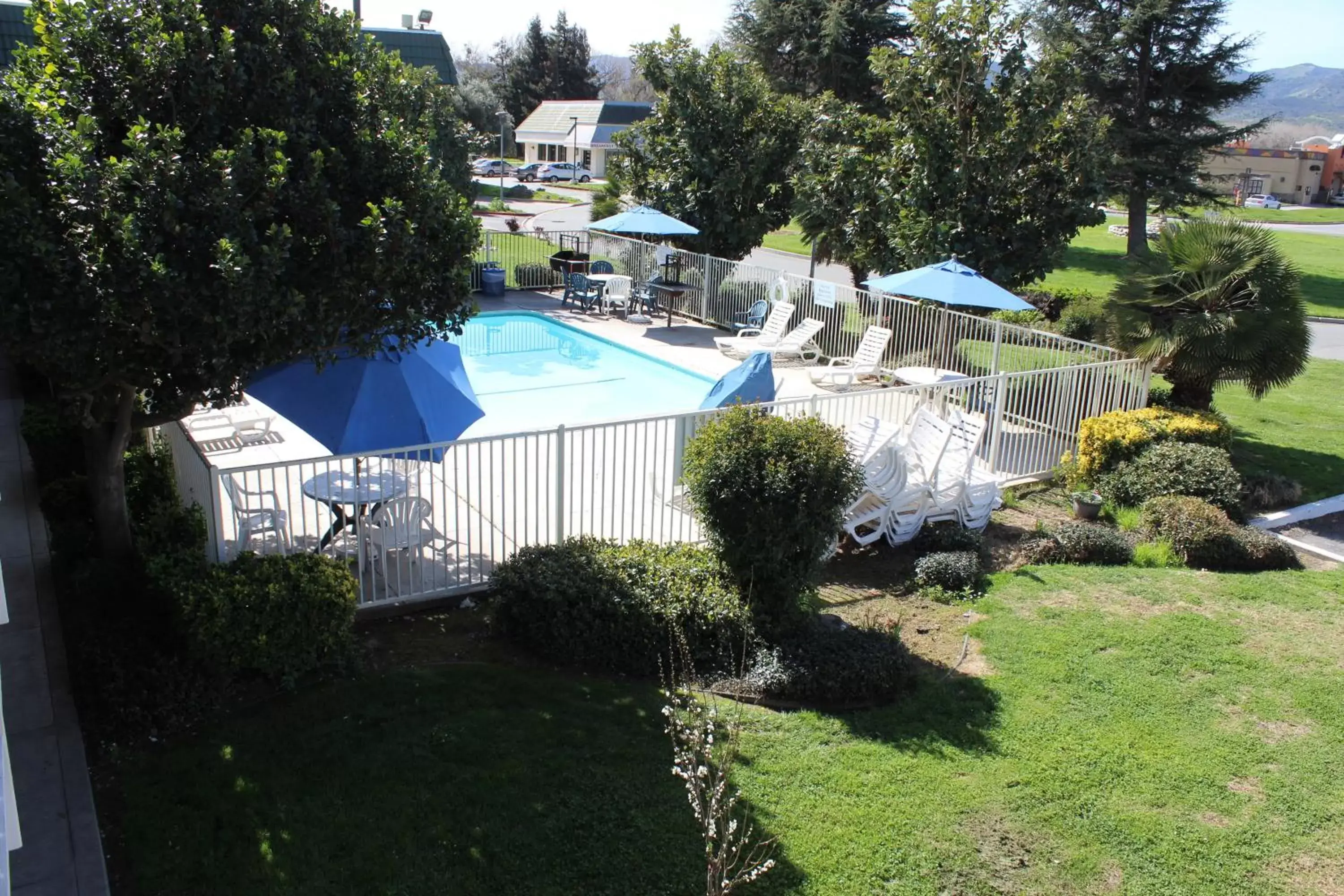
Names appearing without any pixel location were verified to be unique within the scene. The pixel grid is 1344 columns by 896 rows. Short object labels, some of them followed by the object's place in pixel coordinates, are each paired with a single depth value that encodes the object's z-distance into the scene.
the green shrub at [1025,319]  19.70
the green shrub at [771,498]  7.13
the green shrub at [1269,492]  11.27
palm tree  11.47
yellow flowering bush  10.98
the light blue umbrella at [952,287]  13.29
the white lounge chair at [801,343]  16.62
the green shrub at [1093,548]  9.34
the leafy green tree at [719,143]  20.45
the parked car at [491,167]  70.75
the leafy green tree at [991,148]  15.12
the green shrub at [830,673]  6.70
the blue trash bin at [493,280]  22.33
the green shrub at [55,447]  9.32
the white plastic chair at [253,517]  7.10
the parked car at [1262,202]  76.75
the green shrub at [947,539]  9.21
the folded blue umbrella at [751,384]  10.42
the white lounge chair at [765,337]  17.33
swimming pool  14.98
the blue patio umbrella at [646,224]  18.95
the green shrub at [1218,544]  9.35
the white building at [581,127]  69.94
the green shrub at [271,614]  6.12
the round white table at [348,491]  7.83
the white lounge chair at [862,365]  15.16
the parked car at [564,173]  70.12
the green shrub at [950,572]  8.59
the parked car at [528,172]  69.38
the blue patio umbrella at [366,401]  7.88
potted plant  10.53
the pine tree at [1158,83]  31.39
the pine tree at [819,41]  30.31
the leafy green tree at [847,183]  16.53
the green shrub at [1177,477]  10.34
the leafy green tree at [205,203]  5.21
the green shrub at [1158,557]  9.36
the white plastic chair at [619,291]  20.80
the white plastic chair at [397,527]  7.80
